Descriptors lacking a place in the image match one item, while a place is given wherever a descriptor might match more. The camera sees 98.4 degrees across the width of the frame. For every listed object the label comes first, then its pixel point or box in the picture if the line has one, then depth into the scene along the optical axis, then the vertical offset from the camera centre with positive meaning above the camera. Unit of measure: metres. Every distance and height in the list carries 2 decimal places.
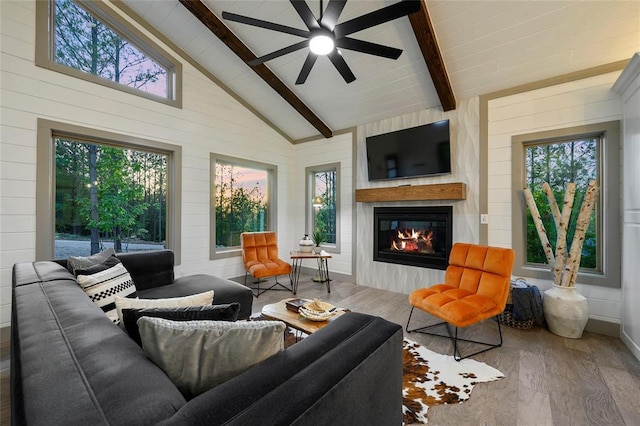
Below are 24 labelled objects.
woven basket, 2.90 -1.14
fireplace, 3.84 -0.31
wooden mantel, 3.58 +0.31
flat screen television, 3.77 +0.91
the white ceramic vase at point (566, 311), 2.65 -0.94
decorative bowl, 2.04 -0.74
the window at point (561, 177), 3.00 +0.43
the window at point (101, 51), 3.02 +2.03
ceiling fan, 2.05 +1.52
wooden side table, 4.30 -0.89
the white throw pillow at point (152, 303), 1.26 -0.41
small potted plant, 4.87 -0.45
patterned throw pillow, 1.82 -0.50
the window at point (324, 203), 5.05 +0.23
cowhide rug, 1.79 -1.22
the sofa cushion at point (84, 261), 2.03 -0.36
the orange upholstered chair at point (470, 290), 2.35 -0.75
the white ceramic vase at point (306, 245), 4.68 -0.52
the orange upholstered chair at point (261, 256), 4.09 -0.69
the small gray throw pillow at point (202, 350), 0.84 -0.42
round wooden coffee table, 1.94 -0.79
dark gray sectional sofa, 0.59 -0.43
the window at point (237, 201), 4.53 +0.24
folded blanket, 2.88 -0.93
